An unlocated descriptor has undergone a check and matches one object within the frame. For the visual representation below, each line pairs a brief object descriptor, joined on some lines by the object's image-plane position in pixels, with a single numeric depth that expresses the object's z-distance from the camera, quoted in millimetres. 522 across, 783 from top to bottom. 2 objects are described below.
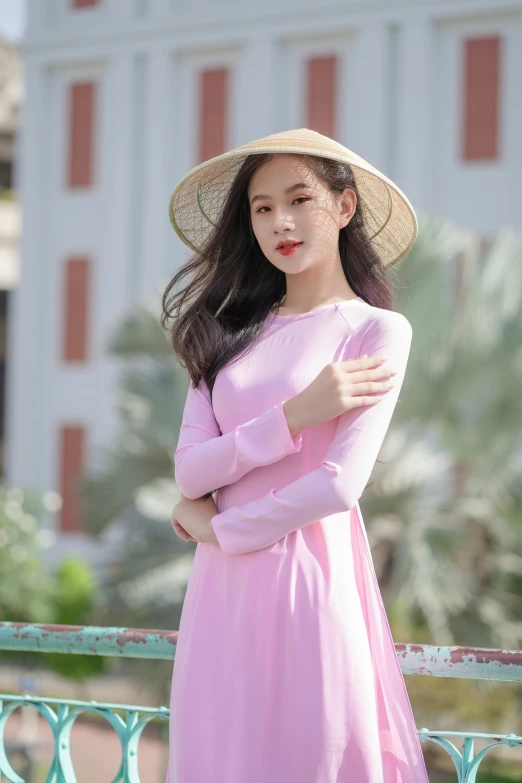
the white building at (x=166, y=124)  37281
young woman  3738
